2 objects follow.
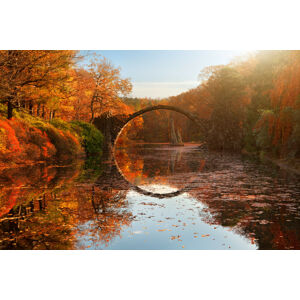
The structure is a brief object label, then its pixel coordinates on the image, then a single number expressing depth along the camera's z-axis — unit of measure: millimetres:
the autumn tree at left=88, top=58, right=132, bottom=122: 35125
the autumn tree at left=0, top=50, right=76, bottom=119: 14431
